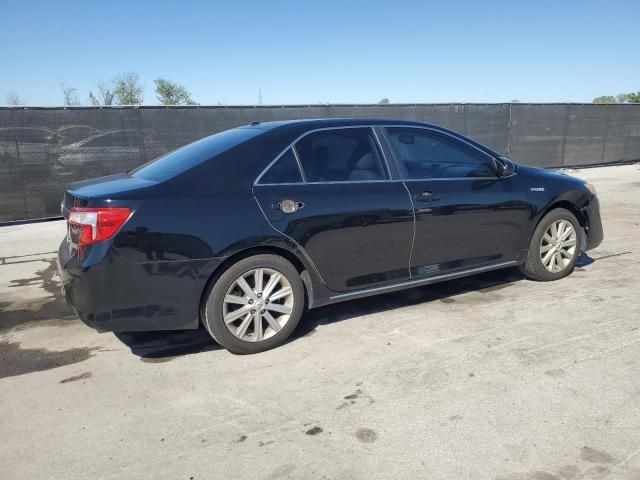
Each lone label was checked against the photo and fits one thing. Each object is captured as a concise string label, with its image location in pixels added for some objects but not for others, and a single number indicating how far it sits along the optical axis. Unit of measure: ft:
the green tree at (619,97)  233.14
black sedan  10.93
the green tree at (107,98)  135.23
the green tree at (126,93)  154.30
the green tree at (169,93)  177.68
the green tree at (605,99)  235.56
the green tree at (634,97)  144.77
